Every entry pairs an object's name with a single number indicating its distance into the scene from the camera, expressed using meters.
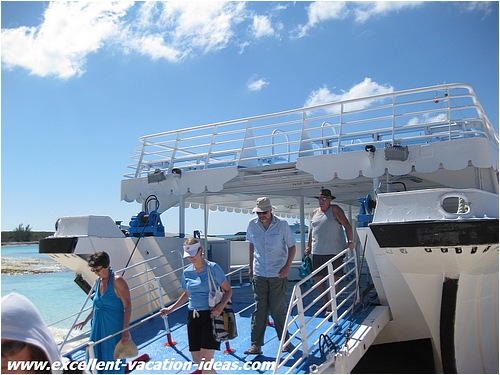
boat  4.82
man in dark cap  6.26
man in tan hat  5.07
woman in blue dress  4.14
